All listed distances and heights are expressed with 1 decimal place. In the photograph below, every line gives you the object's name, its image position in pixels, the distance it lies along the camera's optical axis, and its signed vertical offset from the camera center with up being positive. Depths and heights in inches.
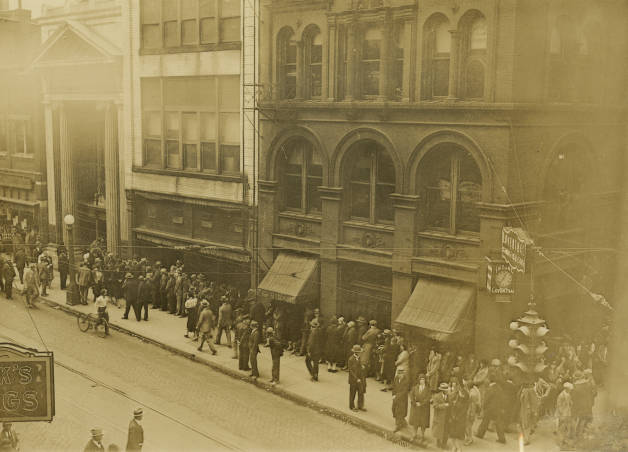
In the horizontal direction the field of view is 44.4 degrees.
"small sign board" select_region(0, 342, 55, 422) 497.4 -161.7
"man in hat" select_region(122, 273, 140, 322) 1080.8 -219.5
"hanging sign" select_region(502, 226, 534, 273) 788.6 -109.7
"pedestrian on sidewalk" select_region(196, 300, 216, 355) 940.6 -228.0
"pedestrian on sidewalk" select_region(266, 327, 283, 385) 829.8 -230.3
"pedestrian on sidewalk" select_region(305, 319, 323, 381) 850.1 -235.6
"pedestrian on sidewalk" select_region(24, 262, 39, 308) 1146.0 -223.9
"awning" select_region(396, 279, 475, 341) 833.5 -188.1
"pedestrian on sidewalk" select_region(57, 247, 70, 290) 1258.0 -209.5
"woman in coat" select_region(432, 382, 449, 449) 674.8 -241.3
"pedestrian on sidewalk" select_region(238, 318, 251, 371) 876.6 -237.5
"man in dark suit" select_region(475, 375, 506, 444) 688.4 -238.4
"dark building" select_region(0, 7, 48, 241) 1505.9 +28.1
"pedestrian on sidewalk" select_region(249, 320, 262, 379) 847.1 -229.5
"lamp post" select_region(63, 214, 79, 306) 1134.4 -199.2
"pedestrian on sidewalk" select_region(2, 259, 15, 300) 1186.0 -216.5
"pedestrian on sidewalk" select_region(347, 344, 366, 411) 759.1 -234.4
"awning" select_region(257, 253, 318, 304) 995.9 -186.6
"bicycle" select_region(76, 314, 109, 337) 1023.6 -251.1
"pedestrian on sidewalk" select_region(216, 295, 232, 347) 960.3 -225.7
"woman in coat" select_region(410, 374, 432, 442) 684.7 -237.2
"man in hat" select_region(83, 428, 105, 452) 531.8 -211.1
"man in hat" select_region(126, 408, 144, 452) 573.0 -221.3
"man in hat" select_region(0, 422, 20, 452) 543.5 -215.6
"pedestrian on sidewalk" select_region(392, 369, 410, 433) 709.9 -237.6
